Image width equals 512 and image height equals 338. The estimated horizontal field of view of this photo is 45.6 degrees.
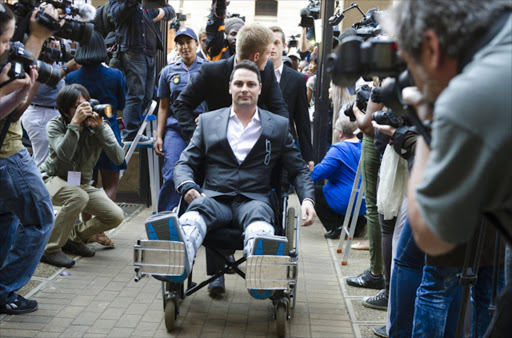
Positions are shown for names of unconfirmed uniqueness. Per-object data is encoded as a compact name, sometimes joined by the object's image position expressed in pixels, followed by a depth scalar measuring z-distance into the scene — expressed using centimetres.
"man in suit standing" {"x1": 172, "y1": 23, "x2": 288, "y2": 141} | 489
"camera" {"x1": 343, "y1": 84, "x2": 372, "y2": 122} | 421
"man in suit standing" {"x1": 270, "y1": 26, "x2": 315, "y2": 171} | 560
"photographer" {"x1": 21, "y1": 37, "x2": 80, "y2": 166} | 603
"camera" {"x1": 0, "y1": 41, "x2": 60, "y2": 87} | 334
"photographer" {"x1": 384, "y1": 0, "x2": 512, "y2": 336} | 135
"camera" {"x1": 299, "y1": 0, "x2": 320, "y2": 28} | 1012
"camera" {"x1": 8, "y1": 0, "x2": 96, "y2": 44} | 367
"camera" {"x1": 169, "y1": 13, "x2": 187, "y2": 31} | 1227
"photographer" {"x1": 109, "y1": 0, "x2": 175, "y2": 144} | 732
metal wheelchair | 355
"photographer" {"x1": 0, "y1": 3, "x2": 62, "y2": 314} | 378
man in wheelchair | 422
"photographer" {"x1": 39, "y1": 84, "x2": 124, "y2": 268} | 516
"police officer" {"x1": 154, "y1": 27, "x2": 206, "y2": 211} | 594
